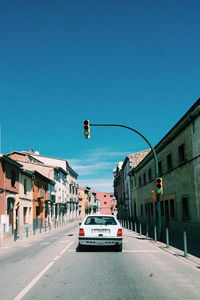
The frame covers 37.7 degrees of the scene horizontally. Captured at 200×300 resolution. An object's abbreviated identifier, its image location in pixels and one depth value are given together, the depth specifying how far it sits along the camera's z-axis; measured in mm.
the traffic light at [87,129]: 13943
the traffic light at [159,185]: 14500
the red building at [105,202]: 124000
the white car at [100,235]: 10612
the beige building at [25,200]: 25859
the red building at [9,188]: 20800
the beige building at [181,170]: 14969
